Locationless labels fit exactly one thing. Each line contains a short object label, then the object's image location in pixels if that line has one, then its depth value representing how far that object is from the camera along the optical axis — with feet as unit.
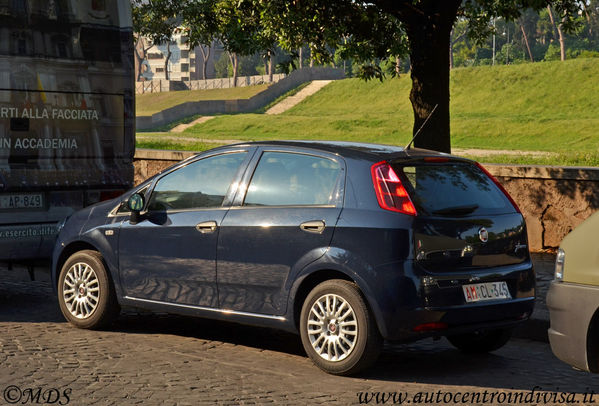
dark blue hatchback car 20.57
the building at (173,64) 548.31
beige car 16.61
